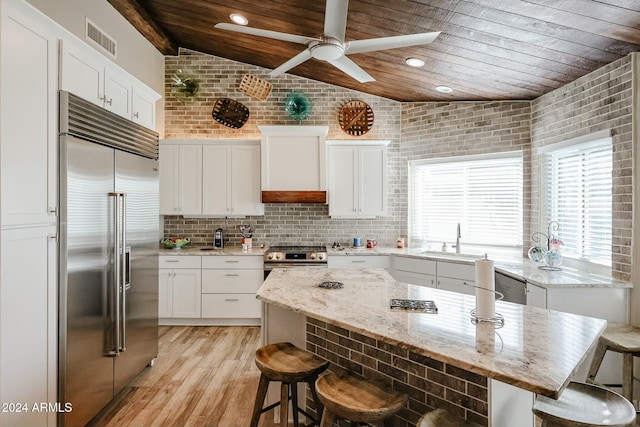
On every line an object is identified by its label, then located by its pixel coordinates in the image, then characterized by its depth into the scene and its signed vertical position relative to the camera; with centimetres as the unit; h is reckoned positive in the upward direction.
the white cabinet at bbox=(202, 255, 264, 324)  427 -90
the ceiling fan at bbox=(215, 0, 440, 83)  206 +107
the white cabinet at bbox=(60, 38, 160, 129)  213 +91
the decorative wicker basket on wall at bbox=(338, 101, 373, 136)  486 +132
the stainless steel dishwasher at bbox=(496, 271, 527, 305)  307 -67
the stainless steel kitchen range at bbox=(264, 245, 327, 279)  425 -54
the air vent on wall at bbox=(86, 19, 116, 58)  324 +164
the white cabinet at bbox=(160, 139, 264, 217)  455 +52
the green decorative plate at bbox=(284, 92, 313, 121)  481 +145
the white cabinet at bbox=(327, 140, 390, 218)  462 +47
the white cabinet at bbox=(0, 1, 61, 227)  169 +49
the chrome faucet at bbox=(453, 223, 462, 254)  423 -33
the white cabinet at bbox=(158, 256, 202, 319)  426 -89
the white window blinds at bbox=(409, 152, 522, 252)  421 +18
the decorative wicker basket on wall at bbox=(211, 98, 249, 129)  485 +137
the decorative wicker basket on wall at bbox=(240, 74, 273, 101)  479 +171
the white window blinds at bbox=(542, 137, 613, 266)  303 +18
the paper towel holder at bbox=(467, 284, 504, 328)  166 -50
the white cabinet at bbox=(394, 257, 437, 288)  405 -67
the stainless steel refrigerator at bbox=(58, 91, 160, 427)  204 -28
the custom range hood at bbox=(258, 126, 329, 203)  447 +65
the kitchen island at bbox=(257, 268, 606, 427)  127 -52
